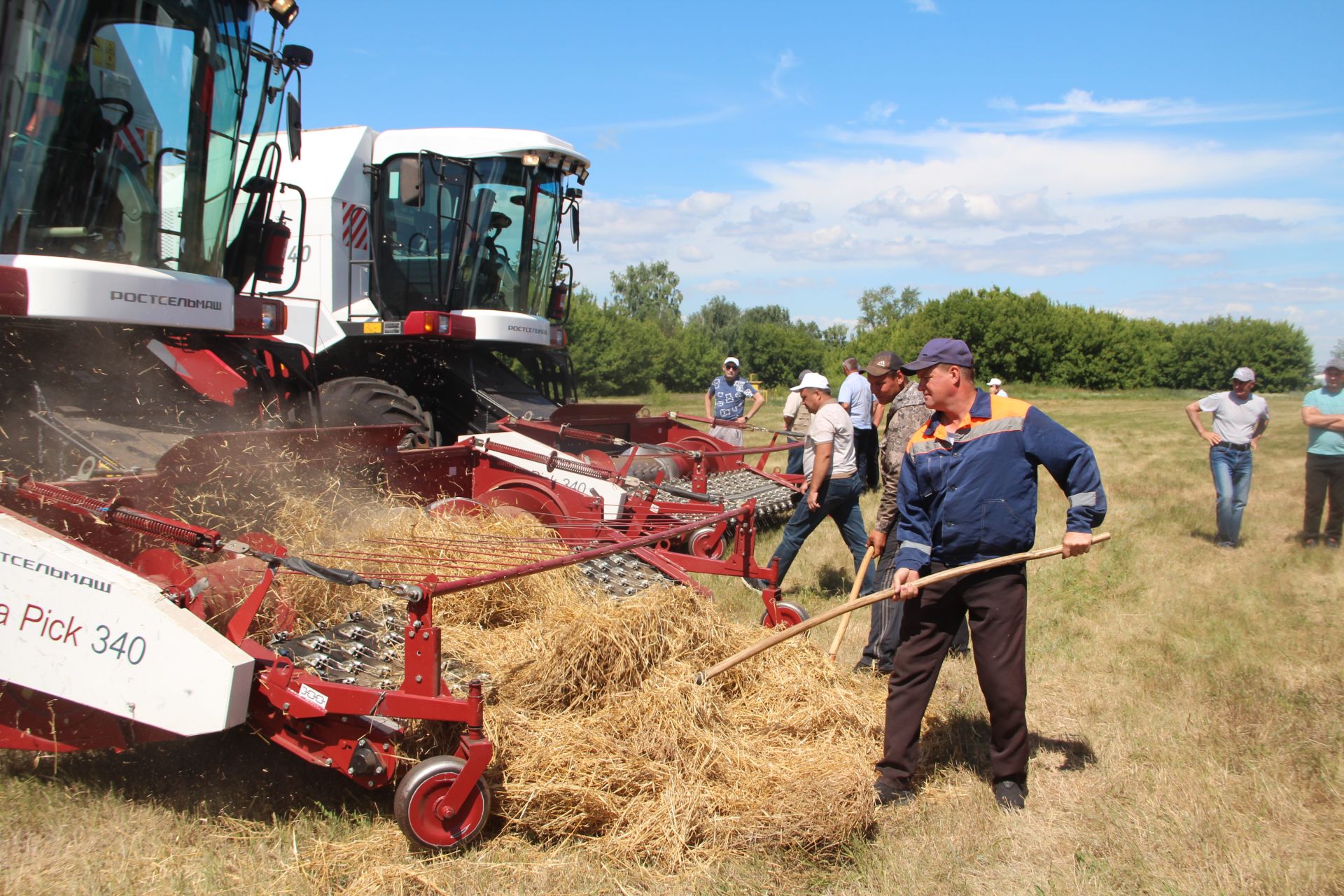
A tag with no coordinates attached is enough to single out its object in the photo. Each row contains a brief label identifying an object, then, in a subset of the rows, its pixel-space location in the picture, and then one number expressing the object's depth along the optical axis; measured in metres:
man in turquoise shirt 8.39
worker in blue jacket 3.56
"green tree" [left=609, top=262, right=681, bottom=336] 88.75
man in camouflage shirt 5.15
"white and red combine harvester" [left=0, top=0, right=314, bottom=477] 4.70
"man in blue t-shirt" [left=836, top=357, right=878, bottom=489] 7.60
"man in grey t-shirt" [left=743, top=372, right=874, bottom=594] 6.02
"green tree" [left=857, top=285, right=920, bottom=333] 107.94
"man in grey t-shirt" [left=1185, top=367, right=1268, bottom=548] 8.59
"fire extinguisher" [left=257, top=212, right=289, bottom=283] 6.27
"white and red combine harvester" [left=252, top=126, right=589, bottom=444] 8.79
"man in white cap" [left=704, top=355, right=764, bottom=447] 11.26
